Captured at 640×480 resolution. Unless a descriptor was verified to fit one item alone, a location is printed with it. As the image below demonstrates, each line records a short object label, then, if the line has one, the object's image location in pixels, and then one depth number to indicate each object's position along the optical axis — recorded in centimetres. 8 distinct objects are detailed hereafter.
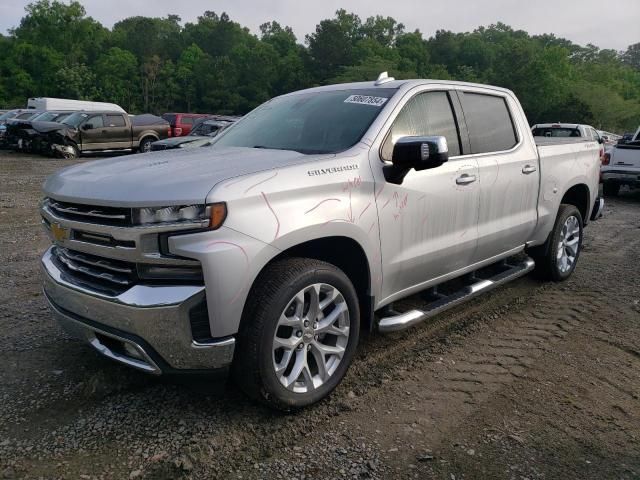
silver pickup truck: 252
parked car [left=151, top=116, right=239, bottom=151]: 1405
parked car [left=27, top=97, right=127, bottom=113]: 3067
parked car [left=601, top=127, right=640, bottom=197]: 1151
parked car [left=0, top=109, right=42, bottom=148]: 2023
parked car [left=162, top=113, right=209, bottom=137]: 2441
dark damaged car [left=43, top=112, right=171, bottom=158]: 1827
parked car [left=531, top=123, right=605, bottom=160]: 1348
